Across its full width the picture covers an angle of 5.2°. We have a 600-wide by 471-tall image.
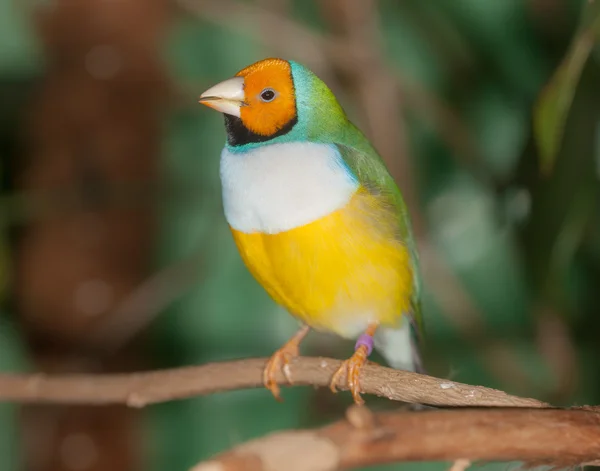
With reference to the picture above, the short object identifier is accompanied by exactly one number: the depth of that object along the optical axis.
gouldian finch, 1.34
